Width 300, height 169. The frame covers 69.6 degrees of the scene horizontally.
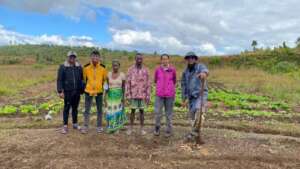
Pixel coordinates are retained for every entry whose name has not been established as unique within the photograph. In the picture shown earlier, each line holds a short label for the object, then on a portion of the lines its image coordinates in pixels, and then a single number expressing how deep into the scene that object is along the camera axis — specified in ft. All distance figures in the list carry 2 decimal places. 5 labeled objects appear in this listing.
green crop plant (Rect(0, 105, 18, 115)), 20.76
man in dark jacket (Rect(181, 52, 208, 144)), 13.03
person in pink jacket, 13.96
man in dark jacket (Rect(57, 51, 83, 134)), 14.05
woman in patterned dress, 14.35
